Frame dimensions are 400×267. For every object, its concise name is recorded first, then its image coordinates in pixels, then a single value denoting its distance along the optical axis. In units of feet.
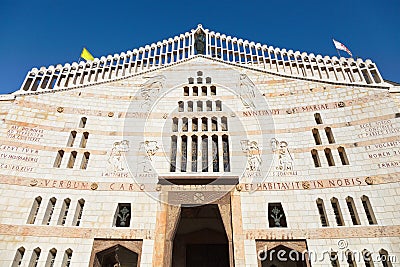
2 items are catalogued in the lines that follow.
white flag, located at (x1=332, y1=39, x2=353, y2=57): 54.31
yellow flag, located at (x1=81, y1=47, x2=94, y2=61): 58.52
